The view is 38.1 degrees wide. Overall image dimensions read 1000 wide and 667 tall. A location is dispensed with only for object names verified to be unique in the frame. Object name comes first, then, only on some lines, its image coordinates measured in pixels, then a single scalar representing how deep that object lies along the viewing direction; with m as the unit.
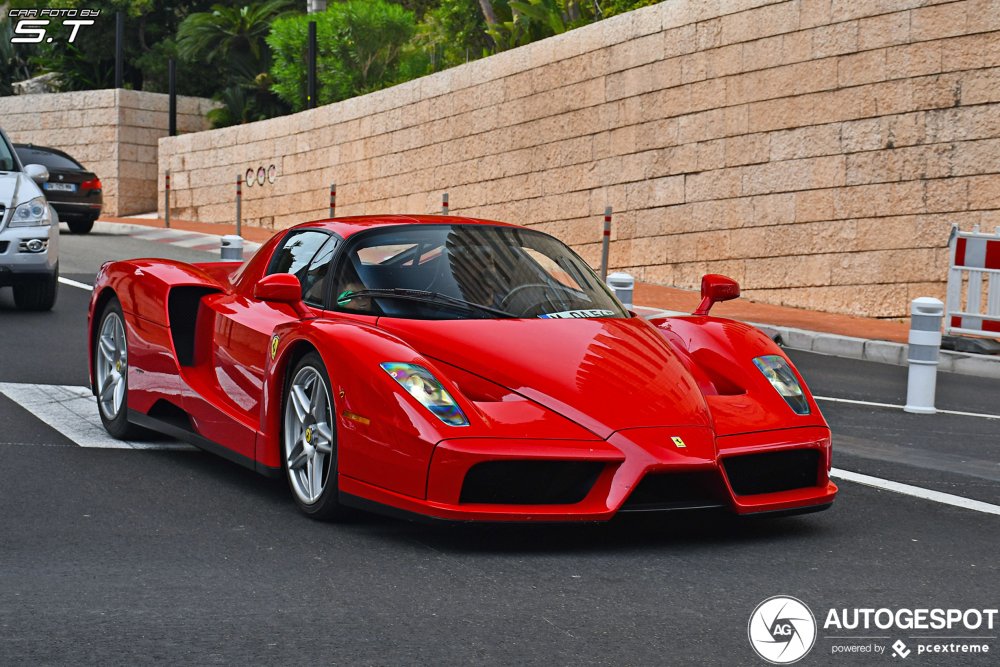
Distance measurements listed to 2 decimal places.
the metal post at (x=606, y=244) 17.05
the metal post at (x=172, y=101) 33.41
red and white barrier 13.00
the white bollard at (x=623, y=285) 11.57
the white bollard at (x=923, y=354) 9.19
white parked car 12.32
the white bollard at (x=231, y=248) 12.80
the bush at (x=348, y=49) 32.19
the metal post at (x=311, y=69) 28.88
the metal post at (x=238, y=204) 26.09
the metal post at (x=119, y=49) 34.38
